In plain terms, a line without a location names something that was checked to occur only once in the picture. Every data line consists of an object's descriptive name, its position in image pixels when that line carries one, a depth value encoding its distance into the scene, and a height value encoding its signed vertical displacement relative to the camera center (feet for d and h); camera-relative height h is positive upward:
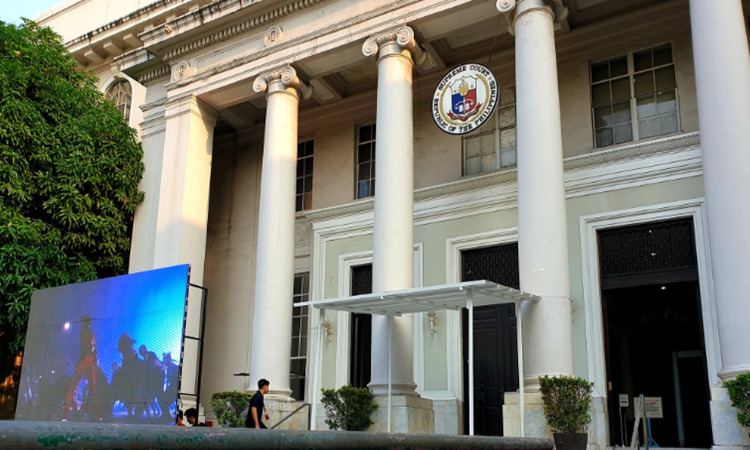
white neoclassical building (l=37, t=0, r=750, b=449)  34.55 +12.62
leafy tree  51.16 +14.92
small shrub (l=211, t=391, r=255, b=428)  43.62 -1.71
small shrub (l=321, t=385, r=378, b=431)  38.68 -1.55
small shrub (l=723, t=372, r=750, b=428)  27.78 -0.43
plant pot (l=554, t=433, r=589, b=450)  30.68 -2.49
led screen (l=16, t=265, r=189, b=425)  40.01 +1.66
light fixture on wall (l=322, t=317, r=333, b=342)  54.34 +3.72
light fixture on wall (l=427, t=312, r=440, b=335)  49.24 +4.08
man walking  34.96 -1.58
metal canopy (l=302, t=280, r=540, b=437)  32.07 +3.99
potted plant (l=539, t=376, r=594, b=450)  30.89 -1.14
